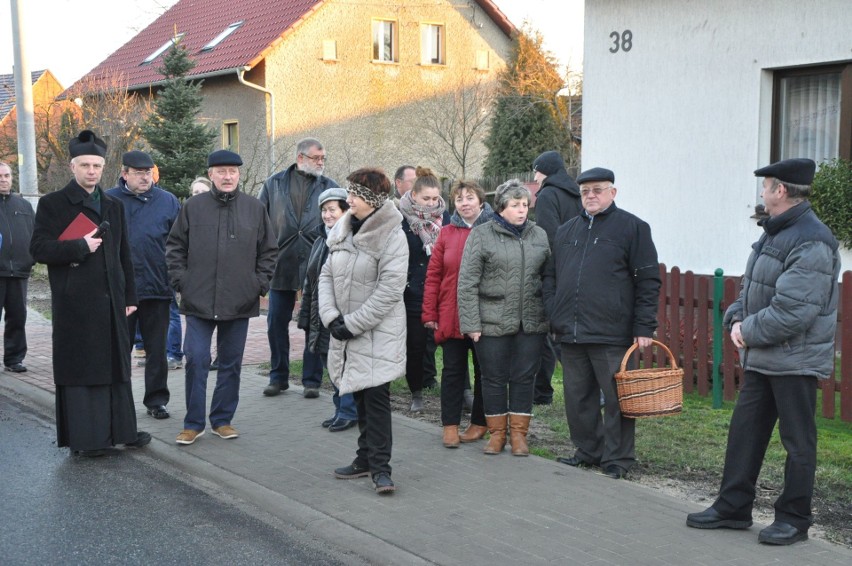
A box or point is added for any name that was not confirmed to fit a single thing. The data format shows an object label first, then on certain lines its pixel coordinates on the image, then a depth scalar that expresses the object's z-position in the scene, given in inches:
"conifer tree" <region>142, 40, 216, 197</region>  853.8
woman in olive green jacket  265.6
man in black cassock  272.7
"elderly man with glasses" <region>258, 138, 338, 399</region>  345.7
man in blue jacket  320.5
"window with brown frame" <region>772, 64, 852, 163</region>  426.3
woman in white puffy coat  234.5
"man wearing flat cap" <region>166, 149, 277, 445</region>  284.0
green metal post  336.2
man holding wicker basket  244.8
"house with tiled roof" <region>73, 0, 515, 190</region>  1141.1
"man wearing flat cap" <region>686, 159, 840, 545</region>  193.3
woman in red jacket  279.9
